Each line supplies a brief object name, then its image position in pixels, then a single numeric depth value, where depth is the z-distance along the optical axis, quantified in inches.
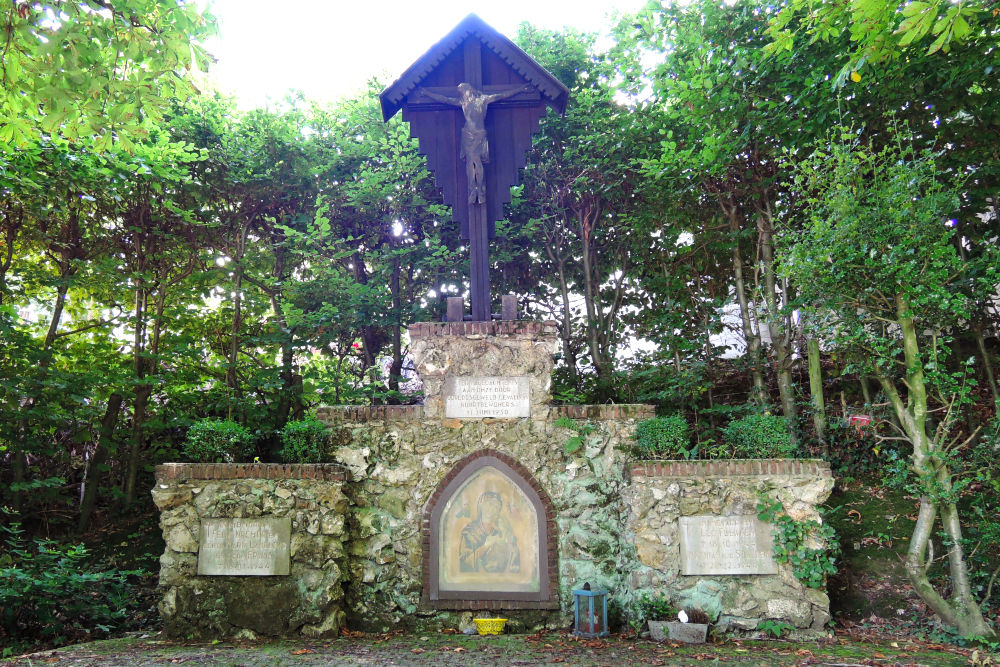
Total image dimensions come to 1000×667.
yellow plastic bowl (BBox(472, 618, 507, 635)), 249.4
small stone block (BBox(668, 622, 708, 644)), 226.2
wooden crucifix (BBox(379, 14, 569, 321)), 280.5
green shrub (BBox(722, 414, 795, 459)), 254.8
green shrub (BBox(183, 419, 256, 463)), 256.5
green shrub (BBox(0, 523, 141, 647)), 247.0
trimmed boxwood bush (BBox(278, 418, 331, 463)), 261.6
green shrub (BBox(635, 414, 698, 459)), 257.6
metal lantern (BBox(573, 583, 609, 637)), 238.8
